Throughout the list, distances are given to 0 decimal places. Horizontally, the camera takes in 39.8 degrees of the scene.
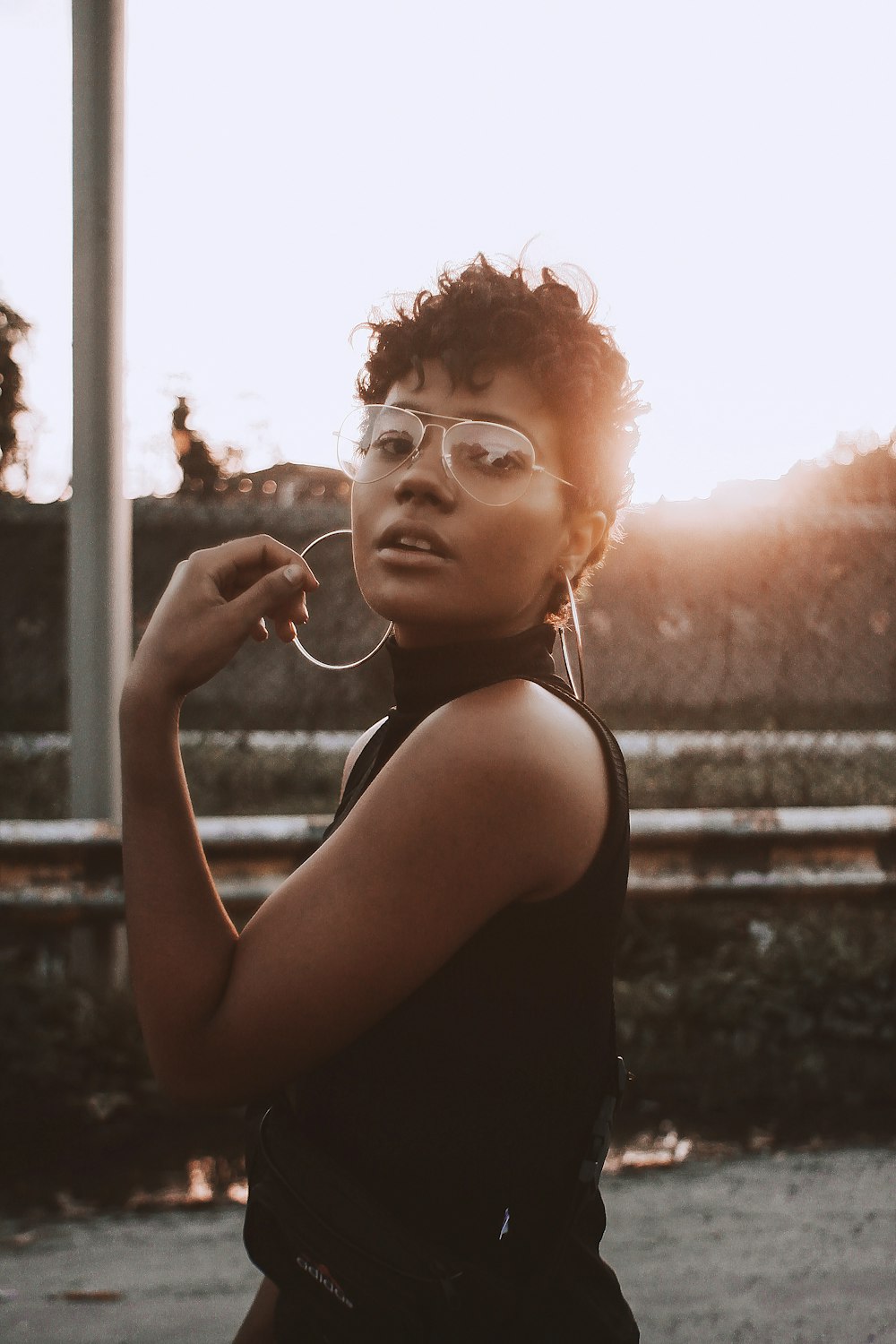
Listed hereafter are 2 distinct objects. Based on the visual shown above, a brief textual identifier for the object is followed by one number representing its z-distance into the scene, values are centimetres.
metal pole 412
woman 119
